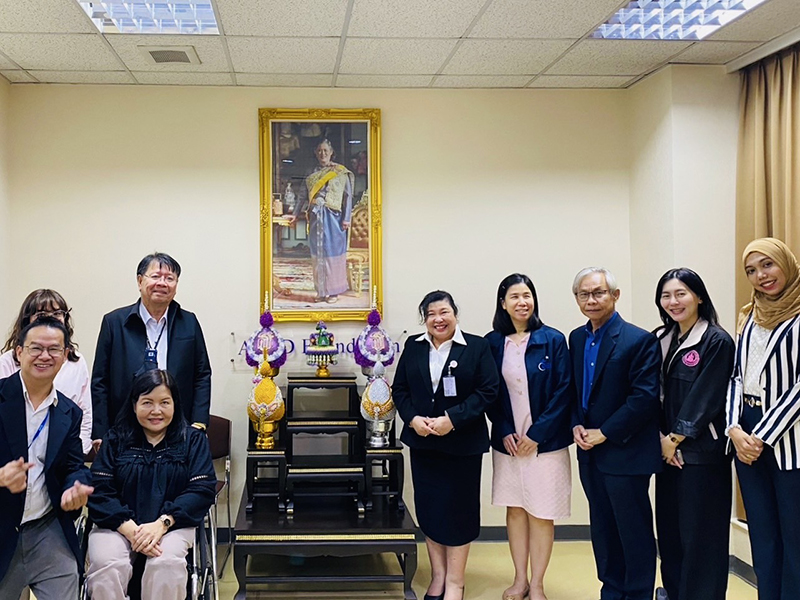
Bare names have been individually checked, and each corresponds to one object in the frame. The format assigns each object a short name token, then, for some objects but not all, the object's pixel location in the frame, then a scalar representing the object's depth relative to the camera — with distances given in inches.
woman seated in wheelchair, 111.0
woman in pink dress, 138.1
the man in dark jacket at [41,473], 102.4
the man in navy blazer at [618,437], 124.9
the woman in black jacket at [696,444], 118.2
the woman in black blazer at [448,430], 136.0
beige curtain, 148.8
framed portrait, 180.4
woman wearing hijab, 108.2
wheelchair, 114.9
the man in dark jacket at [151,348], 126.3
